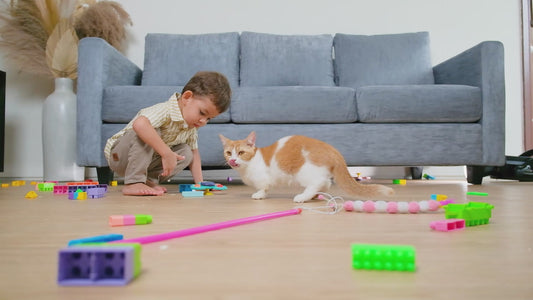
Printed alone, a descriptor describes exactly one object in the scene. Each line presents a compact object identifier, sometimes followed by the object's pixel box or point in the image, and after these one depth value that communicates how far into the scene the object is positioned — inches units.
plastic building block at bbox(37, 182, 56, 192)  77.7
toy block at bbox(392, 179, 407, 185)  99.3
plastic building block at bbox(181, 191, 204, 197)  65.4
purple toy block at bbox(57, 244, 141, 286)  17.4
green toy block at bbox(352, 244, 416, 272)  20.1
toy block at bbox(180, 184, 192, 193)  73.5
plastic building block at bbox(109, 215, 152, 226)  35.3
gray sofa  91.9
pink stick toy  27.0
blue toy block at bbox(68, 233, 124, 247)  23.9
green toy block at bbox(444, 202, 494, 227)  34.9
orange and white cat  53.7
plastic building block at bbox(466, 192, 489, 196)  66.5
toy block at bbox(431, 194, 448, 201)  58.9
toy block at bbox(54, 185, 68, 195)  70.6
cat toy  42.9
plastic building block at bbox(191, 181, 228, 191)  69.3
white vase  113.1
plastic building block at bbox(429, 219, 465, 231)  32.1
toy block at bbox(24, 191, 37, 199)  62.2
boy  66.1
